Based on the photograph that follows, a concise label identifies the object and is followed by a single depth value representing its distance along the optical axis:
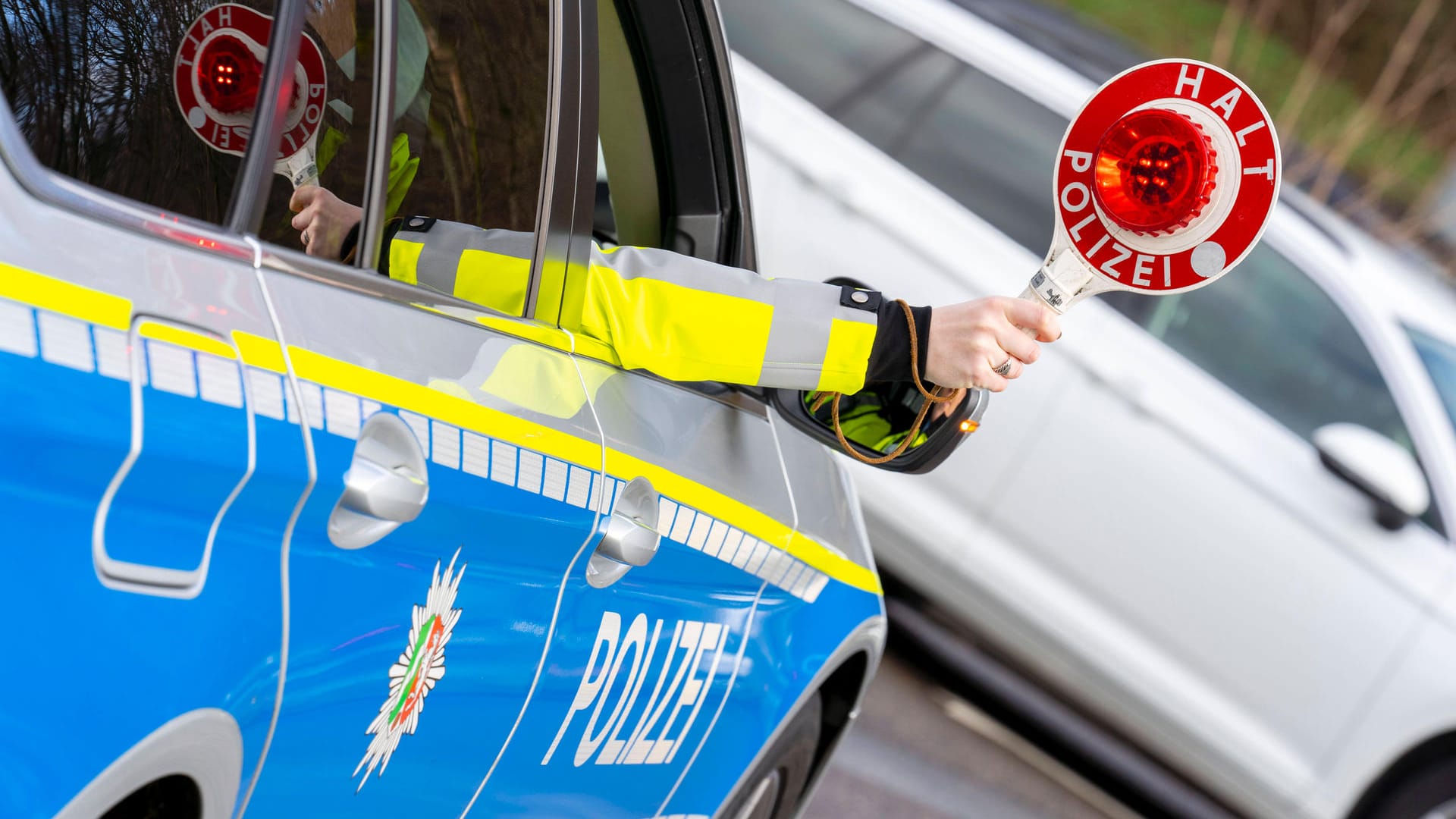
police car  4.09
